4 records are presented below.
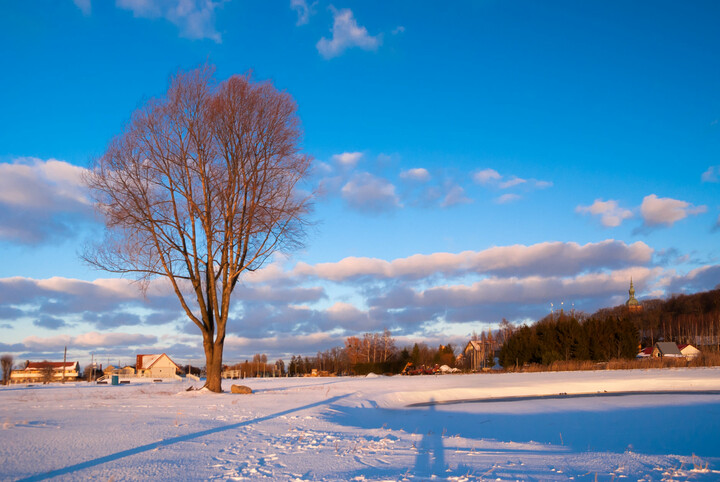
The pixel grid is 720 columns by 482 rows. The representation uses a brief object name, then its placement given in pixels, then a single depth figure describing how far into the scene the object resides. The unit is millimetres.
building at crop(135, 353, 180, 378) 79250
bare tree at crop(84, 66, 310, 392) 16750
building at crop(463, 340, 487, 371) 69788
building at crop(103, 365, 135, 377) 87250
